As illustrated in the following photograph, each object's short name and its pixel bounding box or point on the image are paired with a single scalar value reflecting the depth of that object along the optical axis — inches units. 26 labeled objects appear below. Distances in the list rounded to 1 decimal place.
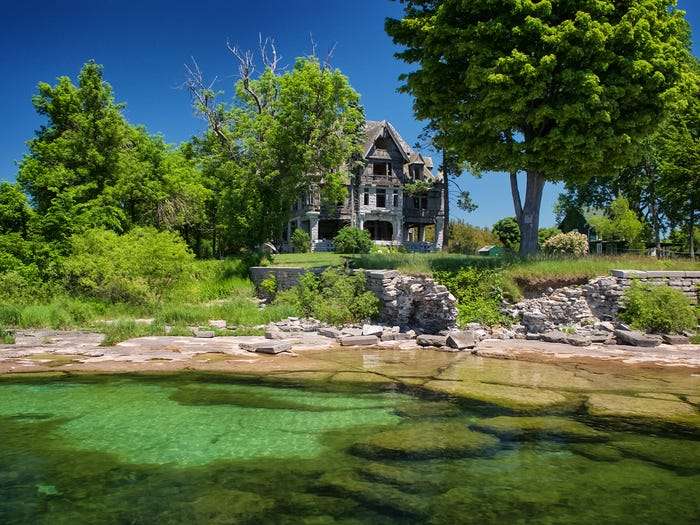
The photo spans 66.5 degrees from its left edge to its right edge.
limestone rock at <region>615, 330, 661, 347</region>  580.1
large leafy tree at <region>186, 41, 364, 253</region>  1089.4
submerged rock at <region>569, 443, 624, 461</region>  250.2
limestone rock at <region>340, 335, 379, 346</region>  599.5
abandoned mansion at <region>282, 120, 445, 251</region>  1892.2
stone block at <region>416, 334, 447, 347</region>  594.7
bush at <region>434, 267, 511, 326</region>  687.1
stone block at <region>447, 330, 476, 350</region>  574.9
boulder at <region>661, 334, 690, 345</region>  589.6
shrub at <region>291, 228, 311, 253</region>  1567.4
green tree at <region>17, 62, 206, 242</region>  904.9
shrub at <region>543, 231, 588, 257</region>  1401.3
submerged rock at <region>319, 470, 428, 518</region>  200.2
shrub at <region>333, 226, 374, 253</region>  1460.4
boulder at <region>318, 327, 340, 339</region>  636.4
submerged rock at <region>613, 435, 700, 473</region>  241.6
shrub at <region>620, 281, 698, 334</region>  629.3
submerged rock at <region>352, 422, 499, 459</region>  257.7
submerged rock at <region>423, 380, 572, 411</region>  347.9
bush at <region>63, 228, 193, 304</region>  749.9
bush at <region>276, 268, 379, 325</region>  719.7
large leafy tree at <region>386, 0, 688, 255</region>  695.7
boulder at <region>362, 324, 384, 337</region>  650.8
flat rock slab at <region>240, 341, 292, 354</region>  527.8
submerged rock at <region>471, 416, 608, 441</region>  281.3
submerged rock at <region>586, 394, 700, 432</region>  311.7
